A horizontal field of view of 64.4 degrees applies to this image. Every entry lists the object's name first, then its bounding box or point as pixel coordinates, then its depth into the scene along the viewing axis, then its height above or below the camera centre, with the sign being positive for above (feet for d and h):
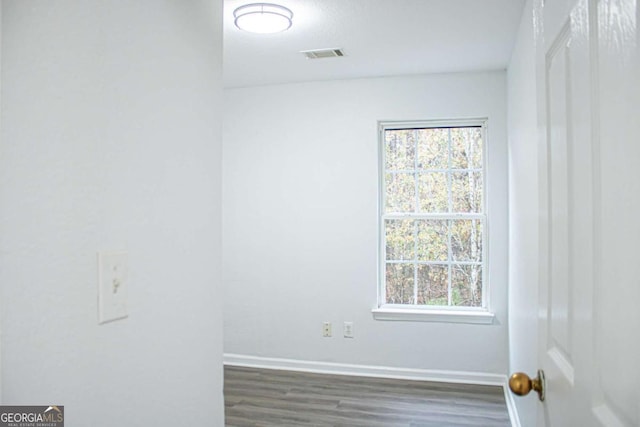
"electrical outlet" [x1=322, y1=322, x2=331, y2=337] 14.52 -3.25
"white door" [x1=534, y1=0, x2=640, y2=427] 2.13 +0.01
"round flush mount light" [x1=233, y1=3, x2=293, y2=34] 9.31 +3.74
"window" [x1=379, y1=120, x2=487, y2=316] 14.03 -0.02
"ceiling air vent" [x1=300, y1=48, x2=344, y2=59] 11.89 +3.86
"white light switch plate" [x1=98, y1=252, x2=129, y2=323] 3.16 -0.45
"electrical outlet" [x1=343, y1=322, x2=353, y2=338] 14.36 -3.22
